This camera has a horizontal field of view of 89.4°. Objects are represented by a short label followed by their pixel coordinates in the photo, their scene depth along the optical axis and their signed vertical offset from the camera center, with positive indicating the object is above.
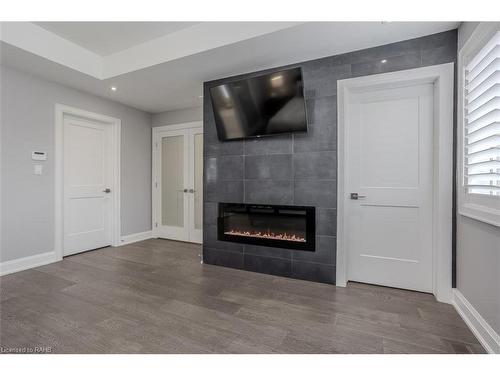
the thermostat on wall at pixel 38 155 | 3.13 +0.34
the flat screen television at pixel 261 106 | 2.61 +0.86
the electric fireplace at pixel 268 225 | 2.75 -0.49
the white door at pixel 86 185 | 3.63 -0.04
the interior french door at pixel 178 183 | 4.43 +0.00
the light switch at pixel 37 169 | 3.17 +0.17
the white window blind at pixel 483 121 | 1.58 +0.43
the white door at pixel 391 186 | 2.39 -0.02
